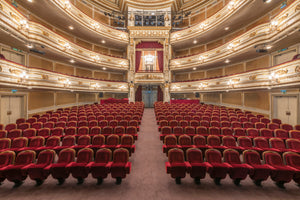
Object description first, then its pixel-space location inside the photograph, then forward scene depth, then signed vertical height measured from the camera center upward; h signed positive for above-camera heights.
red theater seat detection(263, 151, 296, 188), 2.60 -1.49
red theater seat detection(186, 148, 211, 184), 2.71 -1.48
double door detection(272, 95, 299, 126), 7.32 -0.45
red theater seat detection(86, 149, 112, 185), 2.72 -1.47
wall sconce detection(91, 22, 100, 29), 12.64 +7.54
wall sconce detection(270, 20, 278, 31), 6.62 +4.03
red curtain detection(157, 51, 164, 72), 15.71 +5.13
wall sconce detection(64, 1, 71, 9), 9.74 +7.38
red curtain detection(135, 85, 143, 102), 17.23 +0.73
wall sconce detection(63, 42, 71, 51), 9.68 +4.18
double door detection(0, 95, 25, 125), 7.57 -0.51
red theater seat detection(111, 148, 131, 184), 2.74 -1.44
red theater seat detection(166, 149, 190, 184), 2.74 -1.44
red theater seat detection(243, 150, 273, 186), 2.64 -1.46
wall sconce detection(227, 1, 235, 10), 9.90 +7.56
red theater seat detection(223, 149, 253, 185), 2.66 -1.48
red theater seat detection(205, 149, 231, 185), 2.69 -1.47
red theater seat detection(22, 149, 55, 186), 2.64 -1.49
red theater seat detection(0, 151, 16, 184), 2.89 -1.33
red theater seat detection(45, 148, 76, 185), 2.67 -1.48
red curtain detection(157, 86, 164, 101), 17.22 +0.87
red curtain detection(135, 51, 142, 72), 15.85 +5.51
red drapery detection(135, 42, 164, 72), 15.80 +6.14
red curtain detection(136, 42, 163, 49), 15.81 +6.87
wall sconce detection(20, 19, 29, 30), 6.57 +4.00
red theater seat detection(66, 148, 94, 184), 2.71 -1.48
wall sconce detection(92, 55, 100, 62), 12.64 +4.22
